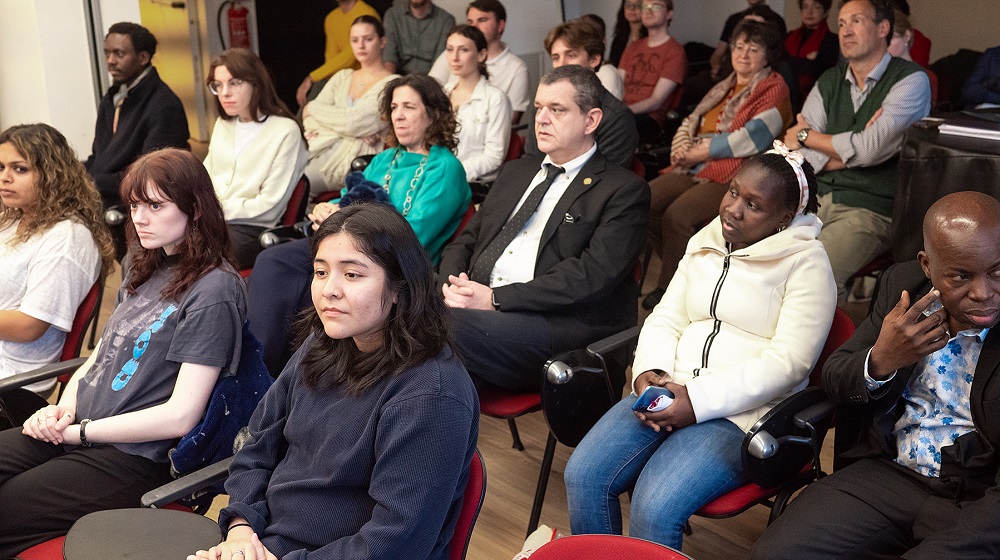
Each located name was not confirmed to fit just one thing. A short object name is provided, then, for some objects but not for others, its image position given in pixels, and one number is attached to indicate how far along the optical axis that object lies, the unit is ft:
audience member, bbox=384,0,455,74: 18.97
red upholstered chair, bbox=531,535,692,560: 4.82
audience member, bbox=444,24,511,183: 14.08
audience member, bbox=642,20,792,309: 13.26
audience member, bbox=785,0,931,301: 11.34
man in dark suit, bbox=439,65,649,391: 8.79
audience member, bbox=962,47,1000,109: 14.61
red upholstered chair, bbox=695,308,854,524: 6.86
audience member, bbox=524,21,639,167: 10.18
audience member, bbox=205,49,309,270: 12.21
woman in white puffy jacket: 7.08
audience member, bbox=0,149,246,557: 6.83
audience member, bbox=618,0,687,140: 18.08
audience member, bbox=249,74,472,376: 10.39
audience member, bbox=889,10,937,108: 14.42
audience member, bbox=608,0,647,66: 20.18
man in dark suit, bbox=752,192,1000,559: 6.03
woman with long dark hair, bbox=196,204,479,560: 5.40
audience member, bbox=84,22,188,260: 13.87
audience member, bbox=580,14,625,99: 15.62
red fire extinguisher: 22.82
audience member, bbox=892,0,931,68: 17.69
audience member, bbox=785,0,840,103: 18.72
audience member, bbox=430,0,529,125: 16.93
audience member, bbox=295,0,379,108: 19.16
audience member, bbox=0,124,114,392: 8.54
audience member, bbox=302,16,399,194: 15.15
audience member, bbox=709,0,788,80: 16.06
